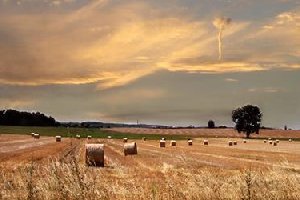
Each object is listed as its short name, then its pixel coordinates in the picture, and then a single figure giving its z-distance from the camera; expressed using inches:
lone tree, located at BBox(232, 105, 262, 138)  6737.2
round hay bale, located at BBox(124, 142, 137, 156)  1925.4
